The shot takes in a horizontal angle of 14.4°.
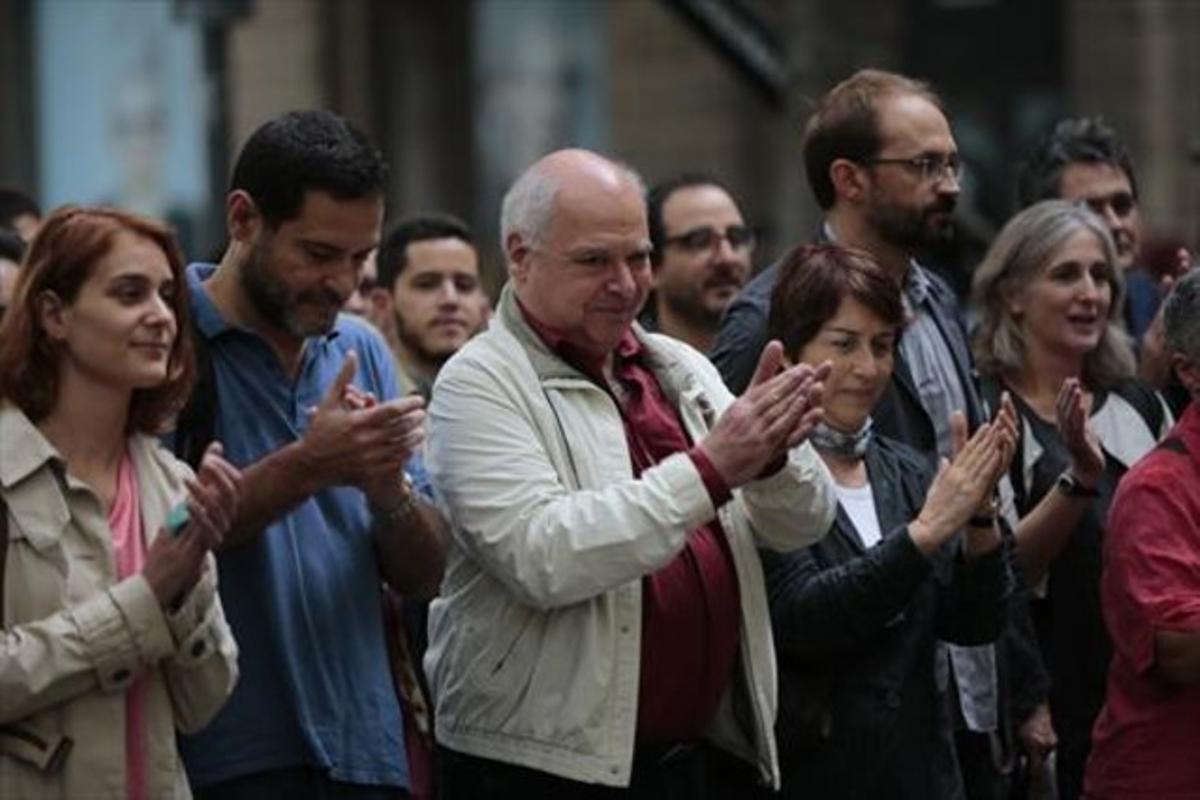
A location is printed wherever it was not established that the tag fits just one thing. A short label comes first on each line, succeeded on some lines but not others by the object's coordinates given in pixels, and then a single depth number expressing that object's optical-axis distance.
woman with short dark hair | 10.71
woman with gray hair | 12.96
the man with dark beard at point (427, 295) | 15.71
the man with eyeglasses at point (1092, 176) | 15.50
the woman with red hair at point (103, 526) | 8.85
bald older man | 9.56
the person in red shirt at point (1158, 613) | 11.02
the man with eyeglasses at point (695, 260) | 15.78
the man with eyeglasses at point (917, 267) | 12.09
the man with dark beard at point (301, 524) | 9.81
